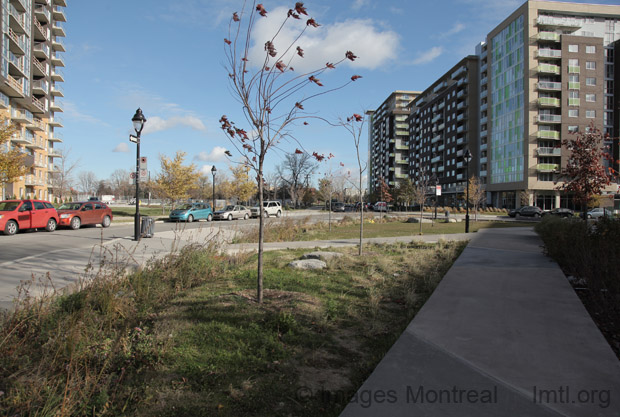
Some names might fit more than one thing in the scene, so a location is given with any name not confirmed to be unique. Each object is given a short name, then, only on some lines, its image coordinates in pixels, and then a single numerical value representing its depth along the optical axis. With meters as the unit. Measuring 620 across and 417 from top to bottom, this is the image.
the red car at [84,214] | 19.91
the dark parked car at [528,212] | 42.28
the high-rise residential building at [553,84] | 59.94
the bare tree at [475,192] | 52.09
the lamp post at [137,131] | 14.76
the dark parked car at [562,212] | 40.83
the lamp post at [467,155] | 21.59
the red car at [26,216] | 16.70
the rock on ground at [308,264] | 8.27
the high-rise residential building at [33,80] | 38.60
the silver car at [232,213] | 34.03
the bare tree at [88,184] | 106.06
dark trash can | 15.93
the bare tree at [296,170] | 89.81
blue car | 29.39
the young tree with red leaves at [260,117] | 4.95
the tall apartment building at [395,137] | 121.31
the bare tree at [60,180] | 60.06
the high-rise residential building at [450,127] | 78.56
